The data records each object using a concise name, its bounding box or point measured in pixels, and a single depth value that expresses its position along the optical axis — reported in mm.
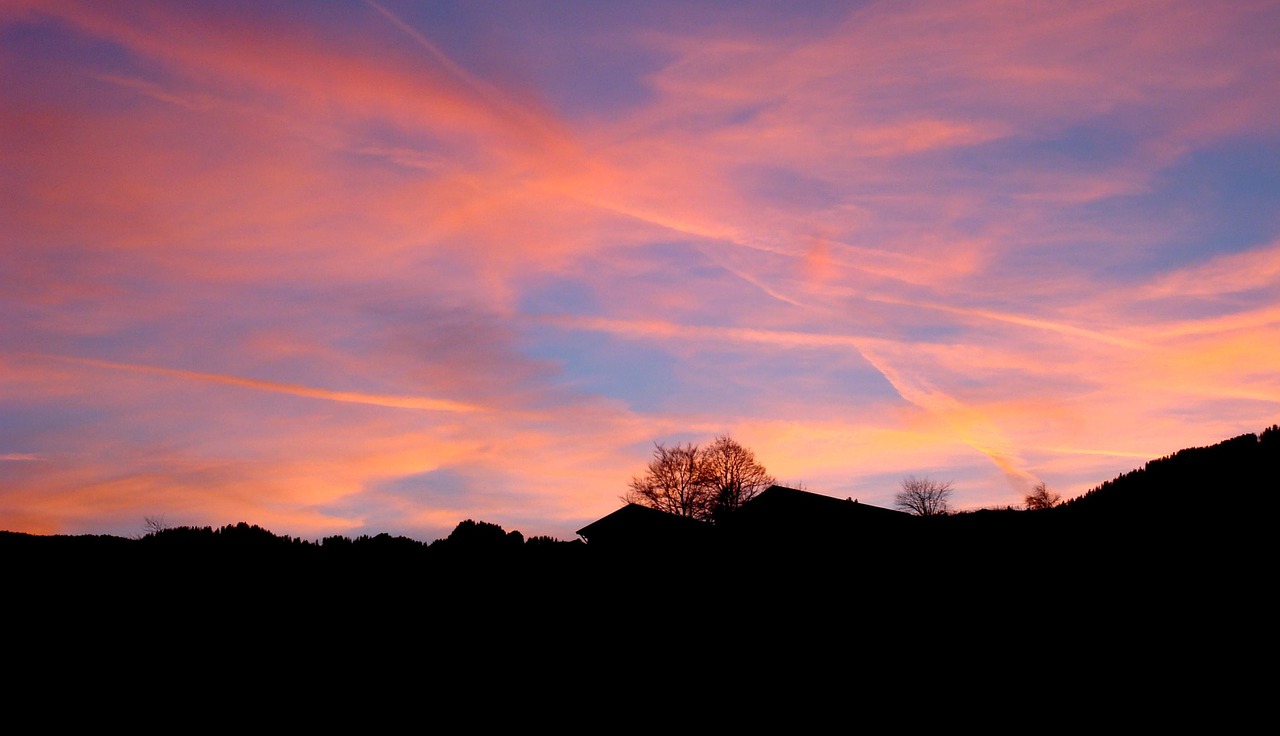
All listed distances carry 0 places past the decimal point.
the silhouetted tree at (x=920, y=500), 114312
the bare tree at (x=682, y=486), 87062
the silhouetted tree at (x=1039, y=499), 102975
